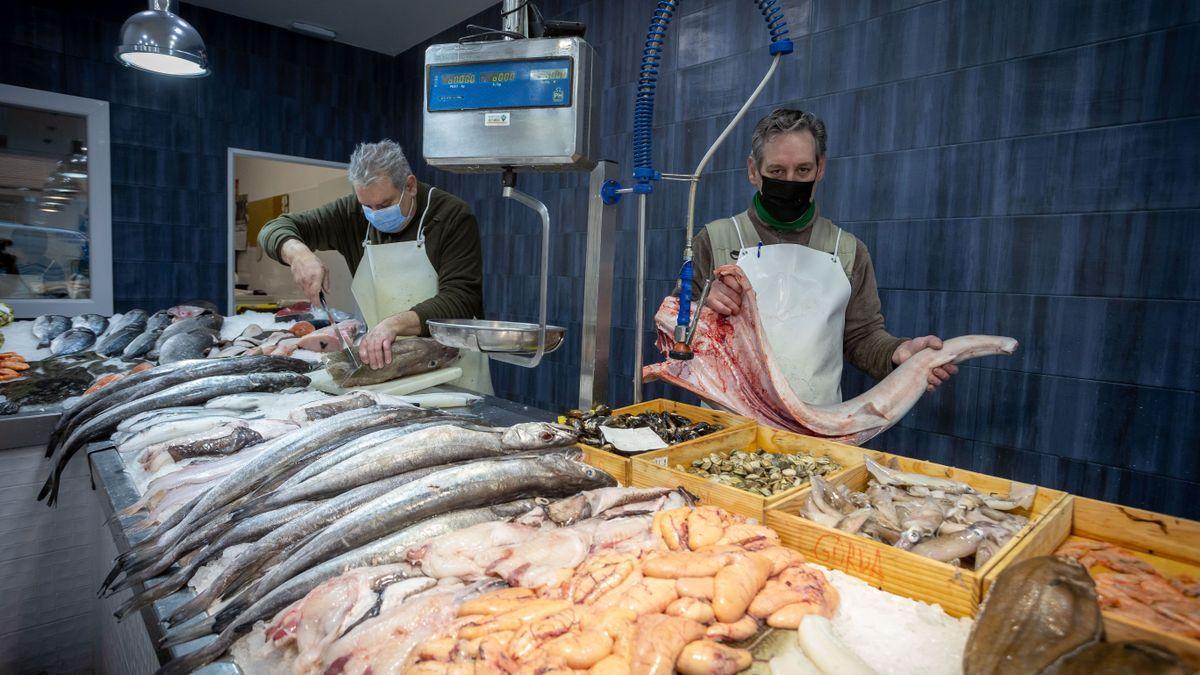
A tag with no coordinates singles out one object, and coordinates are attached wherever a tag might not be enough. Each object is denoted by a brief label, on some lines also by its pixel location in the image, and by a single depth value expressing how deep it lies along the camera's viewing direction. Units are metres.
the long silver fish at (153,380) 2.66
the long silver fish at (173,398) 2.38
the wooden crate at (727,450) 1.58
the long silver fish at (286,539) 1.30
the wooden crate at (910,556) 1.20
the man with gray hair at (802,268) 3.04
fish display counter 1.31
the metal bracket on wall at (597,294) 2.43
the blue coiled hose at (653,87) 1.96
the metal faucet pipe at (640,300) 2.34
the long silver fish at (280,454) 1.61
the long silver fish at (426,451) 1.67
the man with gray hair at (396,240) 3.63
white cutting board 3.06
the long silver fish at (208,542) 1.37
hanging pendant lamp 3.80
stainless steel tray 2.22
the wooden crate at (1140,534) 1.37
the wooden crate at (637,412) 1.87
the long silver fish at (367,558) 1.23
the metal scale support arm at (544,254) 2.23
